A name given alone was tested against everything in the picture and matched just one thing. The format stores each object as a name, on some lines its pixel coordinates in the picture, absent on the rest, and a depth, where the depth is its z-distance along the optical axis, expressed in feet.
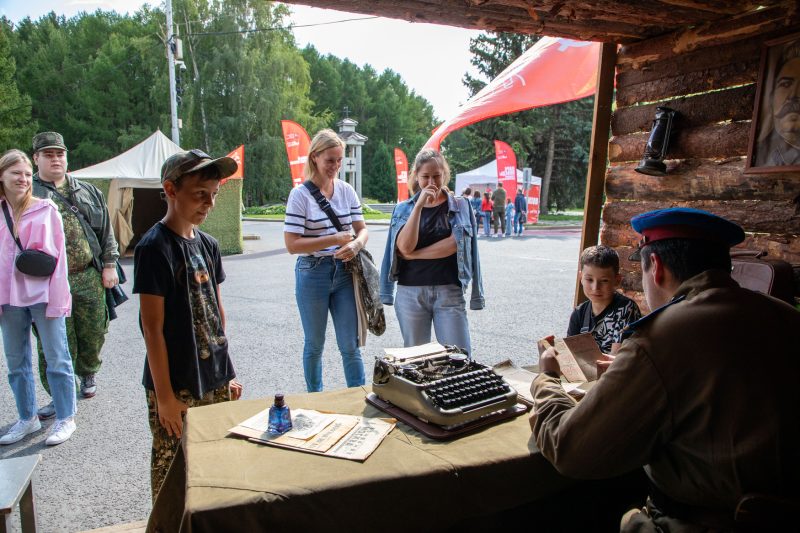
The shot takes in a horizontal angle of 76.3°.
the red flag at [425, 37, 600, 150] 14.44
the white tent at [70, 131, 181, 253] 40.47
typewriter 5.77
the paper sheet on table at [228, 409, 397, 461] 5.27
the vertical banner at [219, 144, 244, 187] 44.46
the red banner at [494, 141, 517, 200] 59.74
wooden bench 5.83
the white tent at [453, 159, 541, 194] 76.54
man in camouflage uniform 12.87
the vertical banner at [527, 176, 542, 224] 73.36
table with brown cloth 4.38
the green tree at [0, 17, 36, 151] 102.10
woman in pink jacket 11.46
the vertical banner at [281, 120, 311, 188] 46.03
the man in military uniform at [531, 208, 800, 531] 4.26
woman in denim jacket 11.43
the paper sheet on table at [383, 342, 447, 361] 7.09
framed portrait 9.11
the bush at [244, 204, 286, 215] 117.19
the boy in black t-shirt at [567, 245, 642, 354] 9.12
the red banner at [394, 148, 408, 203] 67.72
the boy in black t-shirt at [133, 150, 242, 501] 6.71
